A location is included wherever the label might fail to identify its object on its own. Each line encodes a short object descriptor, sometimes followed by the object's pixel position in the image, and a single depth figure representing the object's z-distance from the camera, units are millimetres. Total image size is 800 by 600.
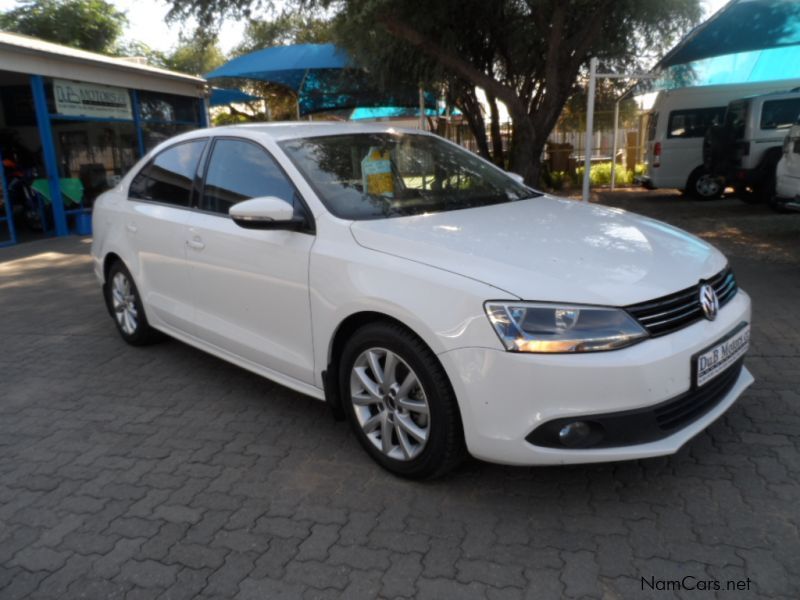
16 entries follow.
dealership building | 10344
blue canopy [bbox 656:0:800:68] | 11172
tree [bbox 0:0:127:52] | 24297
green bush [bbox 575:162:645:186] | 18328
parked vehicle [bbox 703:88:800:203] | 11172
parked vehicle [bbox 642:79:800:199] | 13461
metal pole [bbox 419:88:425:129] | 11570
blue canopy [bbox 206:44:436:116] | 12992
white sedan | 2492
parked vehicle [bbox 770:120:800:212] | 7969
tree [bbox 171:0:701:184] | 9180
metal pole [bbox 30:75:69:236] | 10188
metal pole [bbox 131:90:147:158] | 12352
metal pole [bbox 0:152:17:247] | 9945
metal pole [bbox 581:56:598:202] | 7895
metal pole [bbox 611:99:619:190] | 16422
